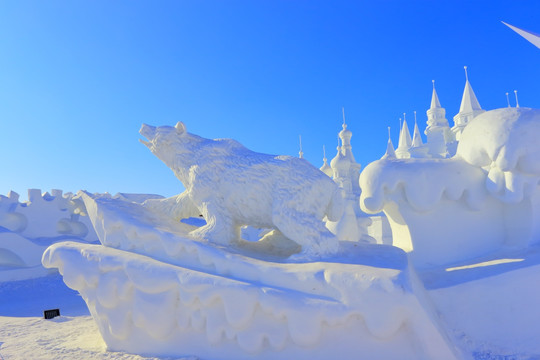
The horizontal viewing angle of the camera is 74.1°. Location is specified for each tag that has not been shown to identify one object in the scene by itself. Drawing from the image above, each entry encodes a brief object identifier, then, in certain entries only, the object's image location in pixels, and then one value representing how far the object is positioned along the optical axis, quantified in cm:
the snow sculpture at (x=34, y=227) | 934
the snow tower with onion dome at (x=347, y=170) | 1424
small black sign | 550
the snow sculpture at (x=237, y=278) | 276
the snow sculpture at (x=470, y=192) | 402
